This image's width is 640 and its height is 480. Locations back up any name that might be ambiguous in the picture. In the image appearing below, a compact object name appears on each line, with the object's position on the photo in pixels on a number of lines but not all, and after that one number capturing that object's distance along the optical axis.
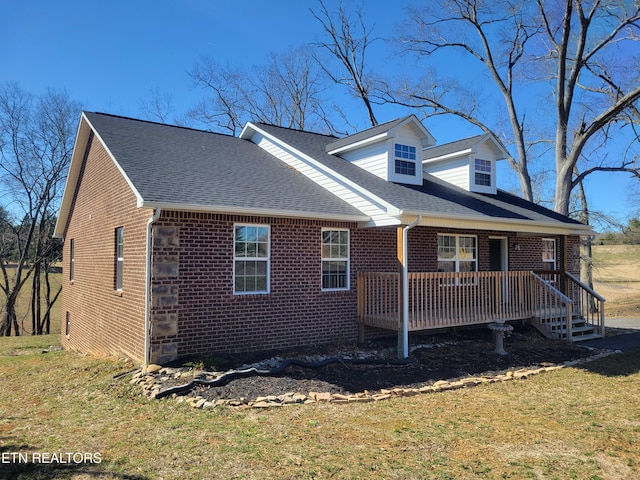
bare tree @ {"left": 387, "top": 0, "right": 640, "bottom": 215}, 19.05
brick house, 8.49
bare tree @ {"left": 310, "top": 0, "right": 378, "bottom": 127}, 26.57
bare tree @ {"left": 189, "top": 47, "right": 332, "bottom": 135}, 28.45
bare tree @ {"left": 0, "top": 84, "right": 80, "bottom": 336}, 24.17
